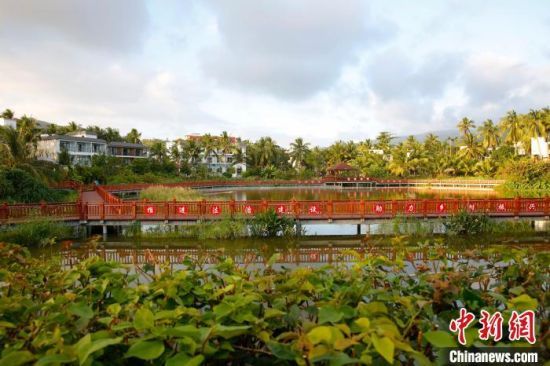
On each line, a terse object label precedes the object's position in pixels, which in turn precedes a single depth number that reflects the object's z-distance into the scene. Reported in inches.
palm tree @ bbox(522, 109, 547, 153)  1957.4
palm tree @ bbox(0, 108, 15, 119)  2519.7
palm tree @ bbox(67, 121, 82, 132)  3160.9
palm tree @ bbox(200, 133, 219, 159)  2886.3
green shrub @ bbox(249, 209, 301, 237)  669.3
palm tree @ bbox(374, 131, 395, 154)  2974.9
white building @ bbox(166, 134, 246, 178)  3002.0
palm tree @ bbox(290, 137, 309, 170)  3070.9
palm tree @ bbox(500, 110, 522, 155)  2263.8
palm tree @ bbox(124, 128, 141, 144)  3292.3
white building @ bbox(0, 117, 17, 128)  2416.8
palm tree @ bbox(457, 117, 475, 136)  2613.2
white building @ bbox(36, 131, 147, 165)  2282.2
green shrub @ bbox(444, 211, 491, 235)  677.9
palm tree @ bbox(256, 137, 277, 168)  2952.8
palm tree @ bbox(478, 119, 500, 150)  2496.3
